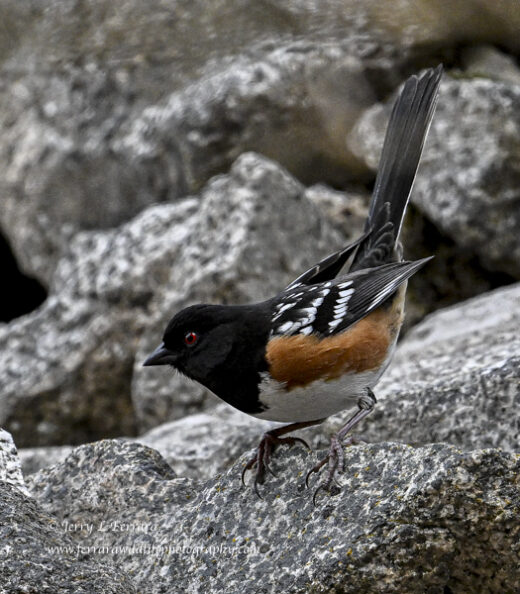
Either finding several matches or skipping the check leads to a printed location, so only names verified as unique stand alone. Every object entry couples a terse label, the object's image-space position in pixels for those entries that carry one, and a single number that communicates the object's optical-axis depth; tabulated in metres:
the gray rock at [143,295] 12.03
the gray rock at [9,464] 7.18
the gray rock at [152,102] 14.65
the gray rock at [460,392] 7.88
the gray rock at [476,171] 12.26
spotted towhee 7.34
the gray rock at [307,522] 5.67
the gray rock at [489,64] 13.59
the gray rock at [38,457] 10.59
